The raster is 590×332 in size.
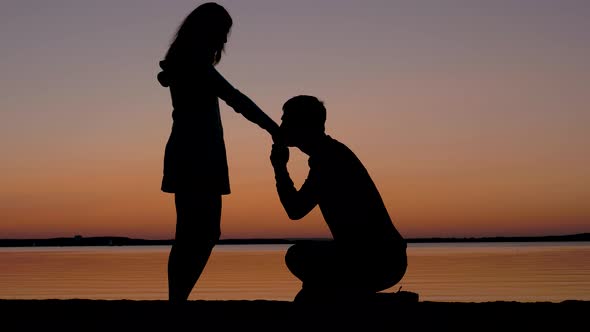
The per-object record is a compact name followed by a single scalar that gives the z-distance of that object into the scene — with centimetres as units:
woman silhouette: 625
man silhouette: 545
